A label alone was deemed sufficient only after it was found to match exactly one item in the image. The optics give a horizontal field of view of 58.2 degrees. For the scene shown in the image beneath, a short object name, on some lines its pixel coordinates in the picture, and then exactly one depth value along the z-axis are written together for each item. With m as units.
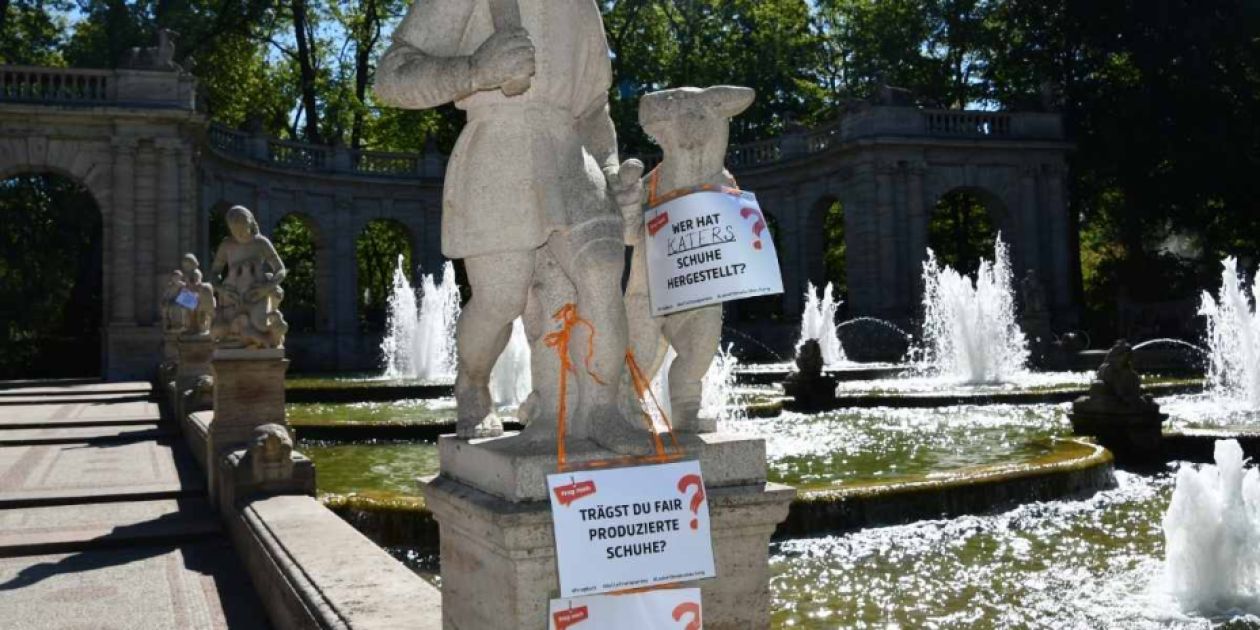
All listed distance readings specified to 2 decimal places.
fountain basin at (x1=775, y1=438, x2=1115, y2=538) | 8.06
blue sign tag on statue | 15.07
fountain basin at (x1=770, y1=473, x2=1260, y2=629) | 6.17
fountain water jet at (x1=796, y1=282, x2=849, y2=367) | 28.47
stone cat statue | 3.69
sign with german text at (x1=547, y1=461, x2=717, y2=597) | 3.12
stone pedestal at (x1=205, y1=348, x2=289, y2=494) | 9.09
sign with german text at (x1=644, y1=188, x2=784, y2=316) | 3.55
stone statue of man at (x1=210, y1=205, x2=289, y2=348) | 10.60
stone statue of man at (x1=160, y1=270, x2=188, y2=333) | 18.78
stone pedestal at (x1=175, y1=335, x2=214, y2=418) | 14.59
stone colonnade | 25.33
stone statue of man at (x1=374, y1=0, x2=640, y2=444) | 3.60
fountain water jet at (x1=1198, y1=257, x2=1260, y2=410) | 16.02
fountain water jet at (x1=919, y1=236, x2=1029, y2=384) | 22.17
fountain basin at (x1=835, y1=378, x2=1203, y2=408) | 16.02
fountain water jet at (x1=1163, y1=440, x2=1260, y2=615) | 6.48
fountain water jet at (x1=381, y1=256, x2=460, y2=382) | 27.23
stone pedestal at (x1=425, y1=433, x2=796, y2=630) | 3.14
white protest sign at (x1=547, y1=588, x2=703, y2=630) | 3.12
